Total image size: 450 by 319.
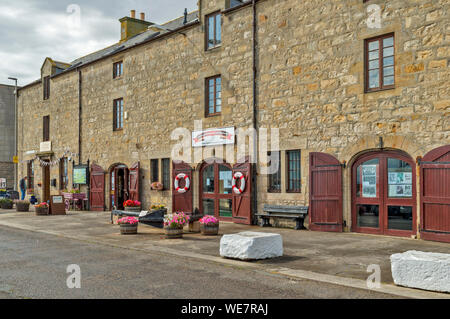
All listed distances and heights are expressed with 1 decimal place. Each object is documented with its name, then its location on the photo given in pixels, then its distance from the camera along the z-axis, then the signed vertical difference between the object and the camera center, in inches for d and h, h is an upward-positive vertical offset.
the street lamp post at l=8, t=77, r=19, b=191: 1151.4 +0.4
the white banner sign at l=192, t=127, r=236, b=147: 602.2 +50.7
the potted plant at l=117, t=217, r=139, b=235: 498.9 -57.6
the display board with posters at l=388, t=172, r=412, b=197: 440.5 -10.8
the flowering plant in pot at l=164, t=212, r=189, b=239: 457.7 -52.1
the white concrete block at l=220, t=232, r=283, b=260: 325.7 -53.5
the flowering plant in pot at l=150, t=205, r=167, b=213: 594.3 -44.3
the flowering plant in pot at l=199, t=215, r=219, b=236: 479.2 -55.7
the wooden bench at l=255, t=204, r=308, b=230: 518.0 -47.3
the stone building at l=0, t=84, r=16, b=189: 1339.8 +126.0
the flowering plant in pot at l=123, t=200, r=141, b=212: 671.1 -47.7
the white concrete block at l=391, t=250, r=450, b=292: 236.1 -52.4
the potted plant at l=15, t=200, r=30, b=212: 843.4 -59.5
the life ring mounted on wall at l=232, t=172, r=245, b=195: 578.6 -13.6
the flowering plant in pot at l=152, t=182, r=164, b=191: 715.4 -19.5
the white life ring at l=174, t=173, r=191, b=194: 661.3 -14.0
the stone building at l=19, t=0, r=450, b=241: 431.5 +73.4
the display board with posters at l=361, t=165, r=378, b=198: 464.4 -7.2
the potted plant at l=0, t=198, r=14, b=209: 929.5 -61.4
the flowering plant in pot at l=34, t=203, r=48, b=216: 754.2 -58.7
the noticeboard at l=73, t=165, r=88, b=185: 878.4 -2.1
